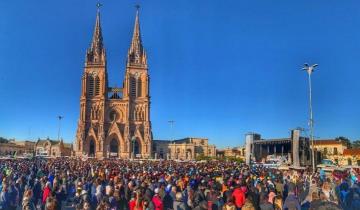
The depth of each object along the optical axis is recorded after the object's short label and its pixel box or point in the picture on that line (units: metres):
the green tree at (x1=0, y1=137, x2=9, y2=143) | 155.31
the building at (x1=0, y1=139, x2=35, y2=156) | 126.88
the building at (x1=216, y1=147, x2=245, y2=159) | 136.50
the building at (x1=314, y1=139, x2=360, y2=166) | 81.75
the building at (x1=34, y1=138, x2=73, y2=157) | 105.97
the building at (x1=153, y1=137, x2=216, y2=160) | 112.19
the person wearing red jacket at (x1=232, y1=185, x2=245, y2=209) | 11.34
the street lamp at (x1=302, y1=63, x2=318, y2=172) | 33.69
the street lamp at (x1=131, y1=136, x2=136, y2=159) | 87.47
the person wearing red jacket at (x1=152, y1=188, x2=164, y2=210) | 9.71
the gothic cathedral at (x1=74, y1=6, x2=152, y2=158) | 87.69
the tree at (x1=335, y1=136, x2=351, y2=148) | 110.34
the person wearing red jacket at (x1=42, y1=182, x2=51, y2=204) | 12.15
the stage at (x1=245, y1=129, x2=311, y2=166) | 35.00
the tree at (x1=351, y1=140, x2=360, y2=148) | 124.95
